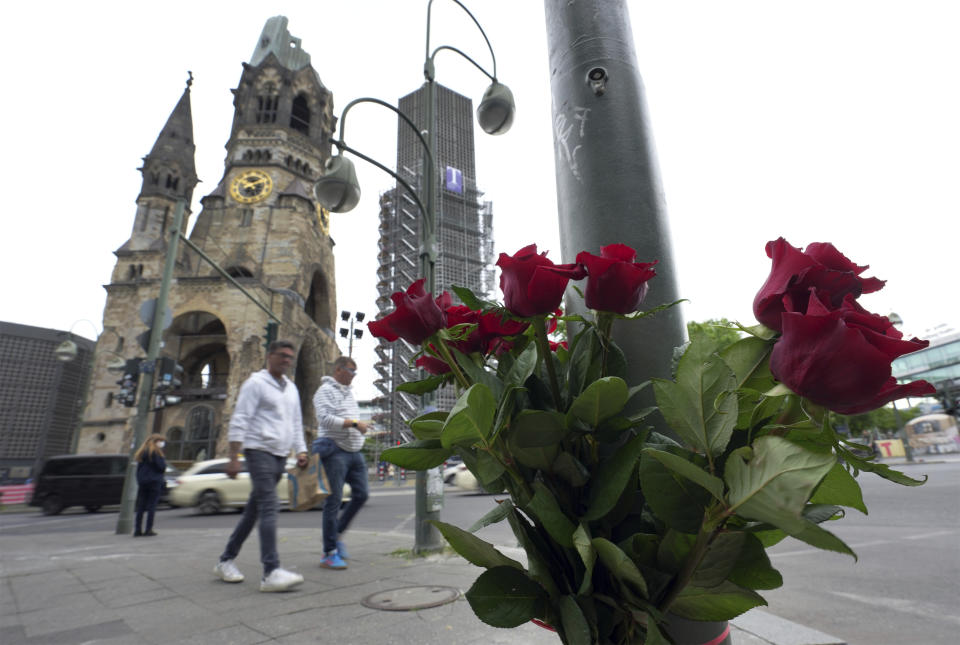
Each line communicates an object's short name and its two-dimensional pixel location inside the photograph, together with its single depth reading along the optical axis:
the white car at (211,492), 12.83
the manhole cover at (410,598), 2.85
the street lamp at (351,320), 30.38
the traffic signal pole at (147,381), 8.62
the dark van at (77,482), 15.83
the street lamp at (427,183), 5.24
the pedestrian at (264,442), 3.68
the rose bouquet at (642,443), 0.53
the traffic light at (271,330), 15.93
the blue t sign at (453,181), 71.50
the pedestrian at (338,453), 4.27
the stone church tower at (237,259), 30.09
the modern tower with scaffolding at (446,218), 65.25
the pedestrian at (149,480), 8.02
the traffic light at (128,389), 13.29
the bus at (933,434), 38.72
